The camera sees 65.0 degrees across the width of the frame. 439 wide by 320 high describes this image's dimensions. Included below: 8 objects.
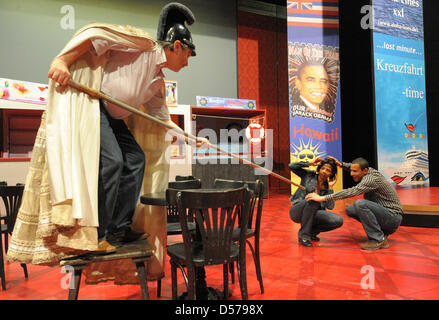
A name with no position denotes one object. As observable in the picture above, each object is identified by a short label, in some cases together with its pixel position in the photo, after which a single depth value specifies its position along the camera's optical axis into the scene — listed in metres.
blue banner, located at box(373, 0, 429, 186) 6.53
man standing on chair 1.77
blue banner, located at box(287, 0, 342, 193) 6.77
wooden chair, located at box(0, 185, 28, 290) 2.77
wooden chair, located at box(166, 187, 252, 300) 1.83
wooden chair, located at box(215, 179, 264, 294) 2.45
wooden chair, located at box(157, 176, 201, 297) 2.51
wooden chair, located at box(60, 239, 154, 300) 1.70
